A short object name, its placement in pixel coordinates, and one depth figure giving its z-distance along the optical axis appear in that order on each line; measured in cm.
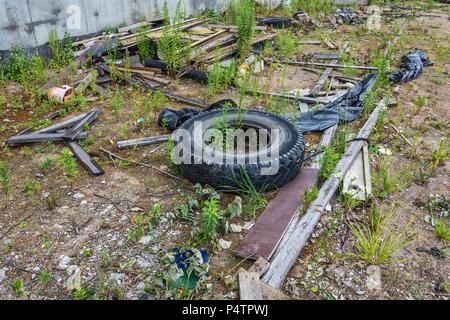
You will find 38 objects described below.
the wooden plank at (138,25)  727
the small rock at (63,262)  256
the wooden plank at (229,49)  666
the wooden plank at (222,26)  764
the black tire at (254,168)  324
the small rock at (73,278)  239
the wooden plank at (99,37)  656
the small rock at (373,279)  247
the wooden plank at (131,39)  662
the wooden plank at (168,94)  528
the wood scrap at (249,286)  225
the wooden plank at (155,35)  656
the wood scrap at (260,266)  246
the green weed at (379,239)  269
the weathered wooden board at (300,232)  247
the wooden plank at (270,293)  225
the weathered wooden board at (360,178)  340
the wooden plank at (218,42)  684
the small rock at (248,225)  302
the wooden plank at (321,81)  602
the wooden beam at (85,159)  364
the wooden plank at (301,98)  556
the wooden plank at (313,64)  698
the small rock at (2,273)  245
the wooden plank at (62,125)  432
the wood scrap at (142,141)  413
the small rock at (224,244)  282
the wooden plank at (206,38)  675
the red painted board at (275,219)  268
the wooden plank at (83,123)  423
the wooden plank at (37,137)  404
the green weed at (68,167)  333
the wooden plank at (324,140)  377
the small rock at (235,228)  299
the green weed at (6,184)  315
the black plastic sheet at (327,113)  459
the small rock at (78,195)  332
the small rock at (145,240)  281
